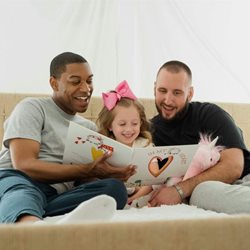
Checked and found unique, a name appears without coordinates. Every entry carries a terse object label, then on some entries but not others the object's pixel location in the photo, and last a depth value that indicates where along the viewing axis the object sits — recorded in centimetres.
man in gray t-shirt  185
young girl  230
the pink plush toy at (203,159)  226
